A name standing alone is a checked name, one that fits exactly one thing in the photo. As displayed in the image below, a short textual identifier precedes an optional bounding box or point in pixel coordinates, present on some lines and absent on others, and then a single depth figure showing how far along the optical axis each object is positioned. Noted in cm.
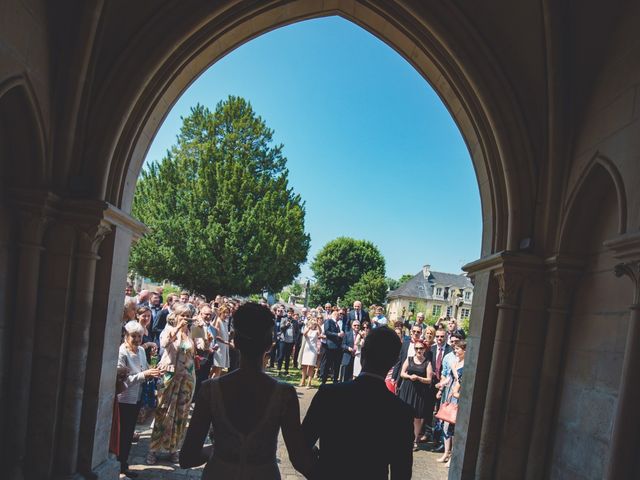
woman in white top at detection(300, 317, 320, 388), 936
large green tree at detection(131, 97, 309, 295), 2238
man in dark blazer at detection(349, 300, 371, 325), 998
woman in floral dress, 485
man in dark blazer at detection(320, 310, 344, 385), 972
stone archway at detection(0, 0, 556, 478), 367
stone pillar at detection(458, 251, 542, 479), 396
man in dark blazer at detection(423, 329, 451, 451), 671
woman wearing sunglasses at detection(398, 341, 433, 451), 637
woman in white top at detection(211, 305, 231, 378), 737
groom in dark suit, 194
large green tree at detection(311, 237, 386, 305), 4578
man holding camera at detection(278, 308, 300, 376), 1102
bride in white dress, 184
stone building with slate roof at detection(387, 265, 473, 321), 6244
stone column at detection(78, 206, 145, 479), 382
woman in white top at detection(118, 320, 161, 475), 440
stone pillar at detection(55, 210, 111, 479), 371
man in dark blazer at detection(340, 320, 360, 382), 941
